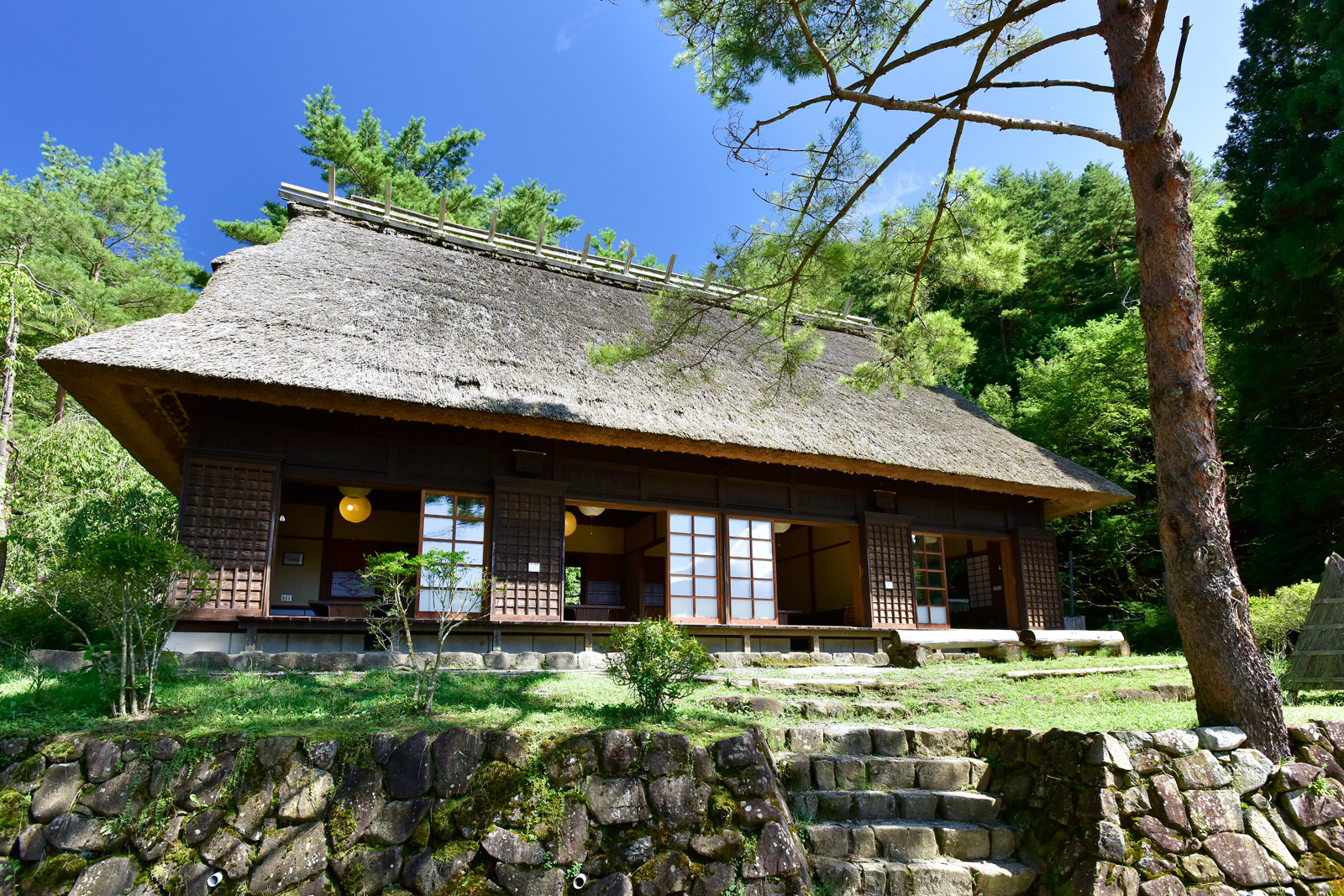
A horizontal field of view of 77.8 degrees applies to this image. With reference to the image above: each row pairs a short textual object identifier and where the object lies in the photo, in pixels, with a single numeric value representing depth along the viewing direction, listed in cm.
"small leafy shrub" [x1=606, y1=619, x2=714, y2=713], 464
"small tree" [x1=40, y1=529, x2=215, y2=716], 436
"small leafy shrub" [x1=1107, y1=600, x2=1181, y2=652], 1237
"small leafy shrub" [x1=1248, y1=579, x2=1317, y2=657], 800
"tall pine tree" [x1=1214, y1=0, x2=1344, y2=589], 1011
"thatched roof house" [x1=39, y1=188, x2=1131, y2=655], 711
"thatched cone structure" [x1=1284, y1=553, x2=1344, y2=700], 592
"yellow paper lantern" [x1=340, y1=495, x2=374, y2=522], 1020
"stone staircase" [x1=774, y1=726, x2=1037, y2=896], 397
